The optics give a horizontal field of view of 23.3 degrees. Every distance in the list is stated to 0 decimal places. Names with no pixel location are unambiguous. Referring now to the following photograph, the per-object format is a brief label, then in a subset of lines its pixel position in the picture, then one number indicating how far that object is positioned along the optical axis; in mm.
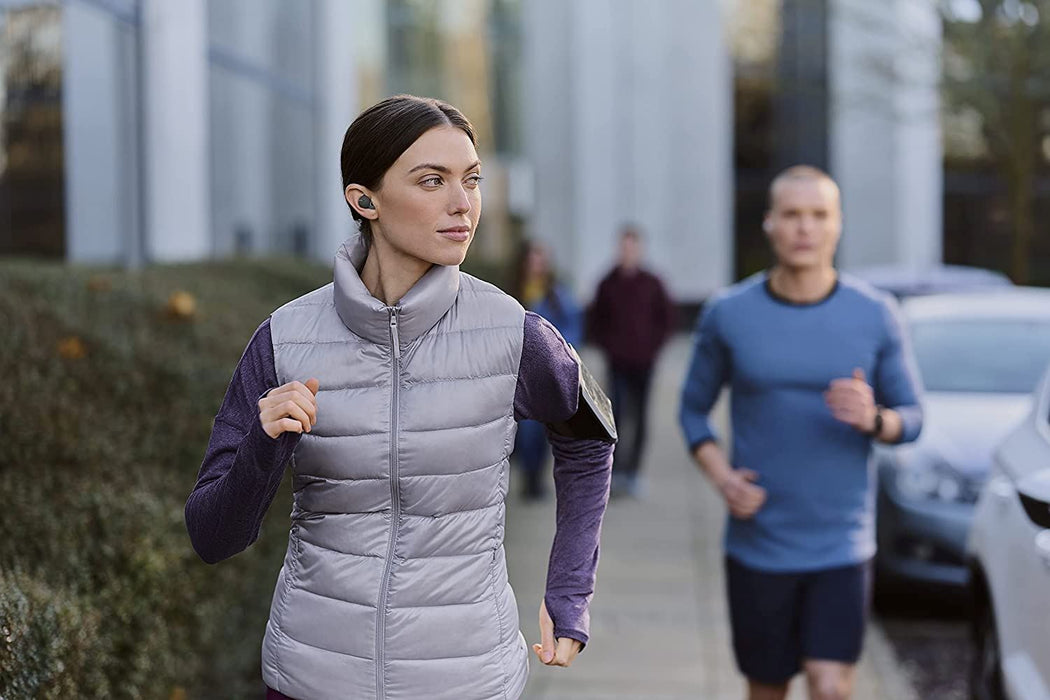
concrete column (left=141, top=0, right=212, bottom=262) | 18615
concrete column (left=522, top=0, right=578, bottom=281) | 47053
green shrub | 5688
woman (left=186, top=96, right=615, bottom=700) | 4183
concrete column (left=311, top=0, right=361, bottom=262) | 30604
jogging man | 7284
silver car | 11957
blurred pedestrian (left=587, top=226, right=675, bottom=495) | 18434
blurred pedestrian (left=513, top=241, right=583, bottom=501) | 17184
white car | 6449
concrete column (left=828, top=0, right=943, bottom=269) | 46125
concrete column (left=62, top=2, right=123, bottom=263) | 16488
